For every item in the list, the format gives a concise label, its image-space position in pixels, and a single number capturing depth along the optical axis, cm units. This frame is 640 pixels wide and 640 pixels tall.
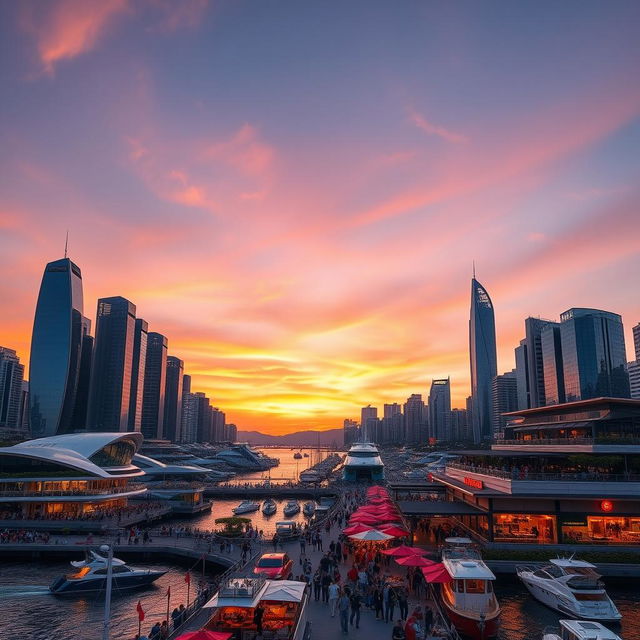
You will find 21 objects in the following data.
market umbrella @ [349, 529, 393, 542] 3509
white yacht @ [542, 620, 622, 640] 2148
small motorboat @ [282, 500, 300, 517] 8199
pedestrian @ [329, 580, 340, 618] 2632
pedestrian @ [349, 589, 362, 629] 2441
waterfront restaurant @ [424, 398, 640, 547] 3897
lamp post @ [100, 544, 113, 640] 2025
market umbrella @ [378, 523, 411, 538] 3632
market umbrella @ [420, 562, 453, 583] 2644
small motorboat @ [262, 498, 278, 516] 8438
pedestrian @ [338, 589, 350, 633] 2370
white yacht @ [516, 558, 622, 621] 2798
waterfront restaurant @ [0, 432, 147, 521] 6272
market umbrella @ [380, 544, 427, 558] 3122
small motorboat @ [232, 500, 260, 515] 8381
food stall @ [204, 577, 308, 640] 2048
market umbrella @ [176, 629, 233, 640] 1823
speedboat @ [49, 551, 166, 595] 3675
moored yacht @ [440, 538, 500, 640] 2434
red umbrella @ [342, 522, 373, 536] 3647
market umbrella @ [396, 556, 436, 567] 2917
